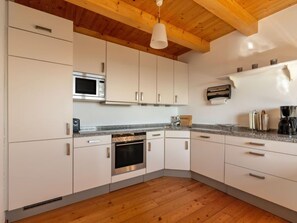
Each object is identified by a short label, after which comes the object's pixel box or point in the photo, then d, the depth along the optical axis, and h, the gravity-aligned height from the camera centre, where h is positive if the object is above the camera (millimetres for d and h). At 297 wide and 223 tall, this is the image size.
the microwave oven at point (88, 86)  2250 +355
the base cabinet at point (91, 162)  2064 -646
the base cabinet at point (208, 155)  2381 -643
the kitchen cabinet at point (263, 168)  1726 -642
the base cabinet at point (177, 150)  2840 -638
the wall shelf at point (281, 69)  2051 +581
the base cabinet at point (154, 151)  2705 -640
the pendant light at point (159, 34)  1572 +738
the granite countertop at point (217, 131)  1843 -267
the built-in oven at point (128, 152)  2383 -598
